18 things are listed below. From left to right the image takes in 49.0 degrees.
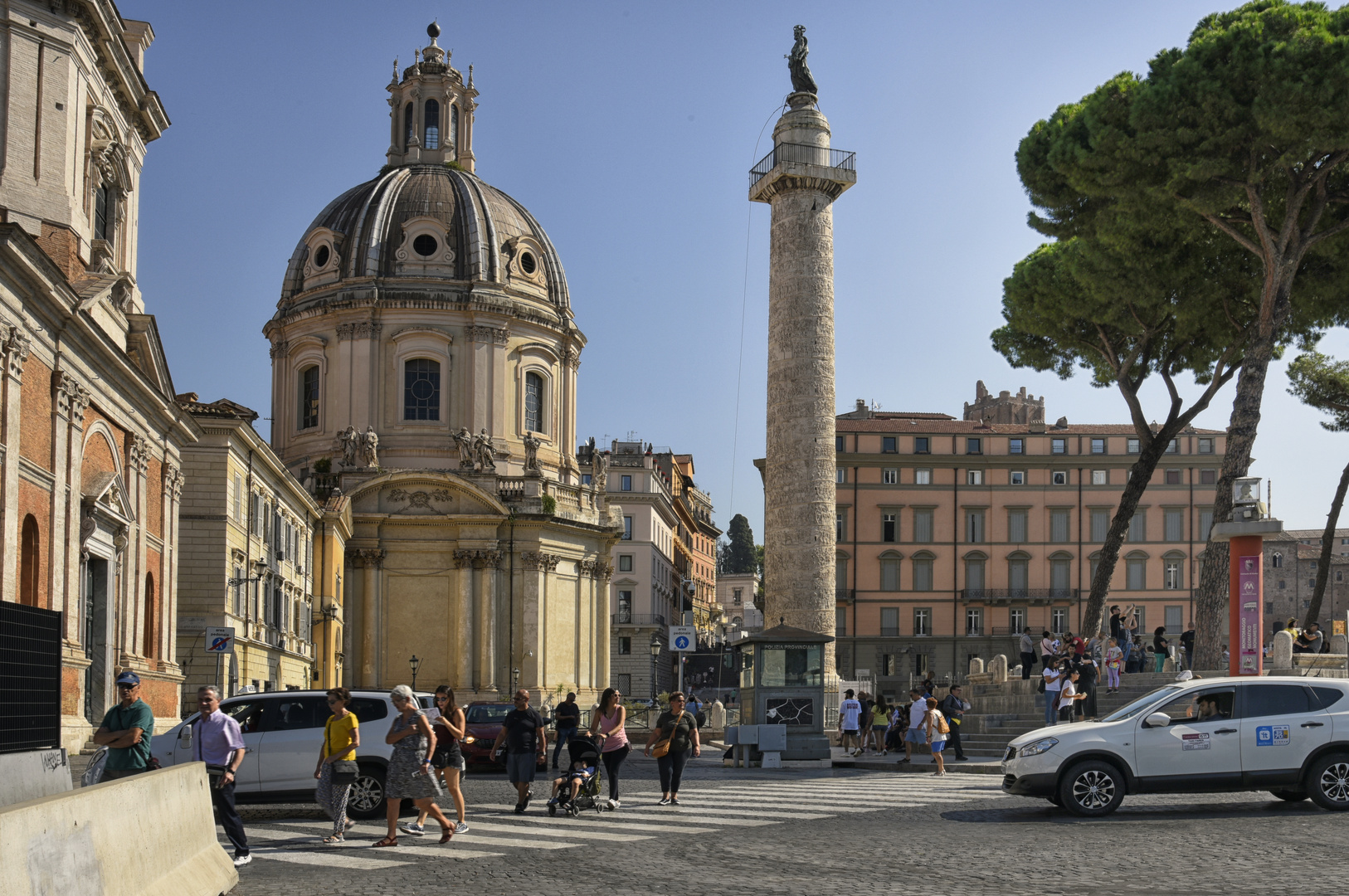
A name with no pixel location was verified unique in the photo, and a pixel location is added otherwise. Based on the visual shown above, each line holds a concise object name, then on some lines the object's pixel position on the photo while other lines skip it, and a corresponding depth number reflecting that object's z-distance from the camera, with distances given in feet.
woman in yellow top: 43.62
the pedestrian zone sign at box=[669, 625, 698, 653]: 112.47
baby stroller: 51.98
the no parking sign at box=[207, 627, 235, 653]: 81.41
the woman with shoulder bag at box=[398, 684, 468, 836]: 47.03
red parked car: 85.35
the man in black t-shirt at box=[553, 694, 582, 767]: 64.80
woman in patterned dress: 43.60
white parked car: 51.34
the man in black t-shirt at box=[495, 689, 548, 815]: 53.31
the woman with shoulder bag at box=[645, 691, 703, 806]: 54.44
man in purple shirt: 37.99
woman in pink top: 53.42
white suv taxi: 47.96
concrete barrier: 21.07
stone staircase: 87.30
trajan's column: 130.52
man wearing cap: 37.19
